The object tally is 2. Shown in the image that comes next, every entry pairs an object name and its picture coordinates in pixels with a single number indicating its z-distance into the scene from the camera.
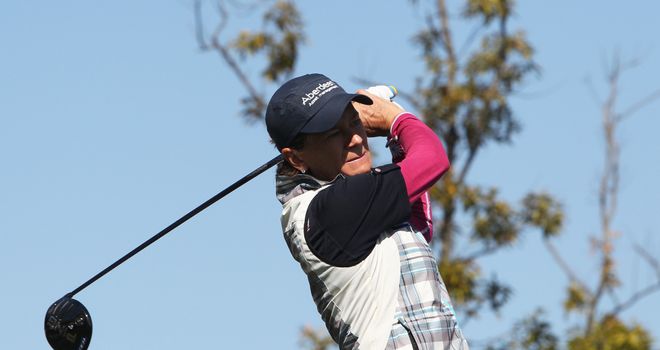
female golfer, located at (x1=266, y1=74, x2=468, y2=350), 9.17
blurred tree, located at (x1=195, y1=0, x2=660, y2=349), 33.62
